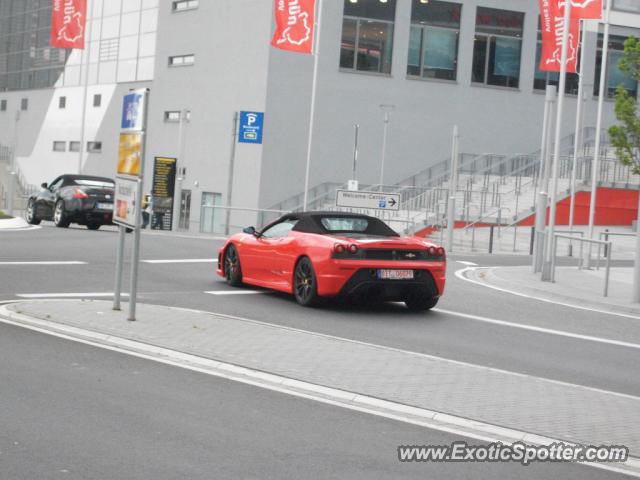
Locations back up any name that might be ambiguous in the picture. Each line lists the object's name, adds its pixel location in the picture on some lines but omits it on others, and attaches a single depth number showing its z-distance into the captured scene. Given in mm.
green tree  23781
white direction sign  30625
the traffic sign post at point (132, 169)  11914
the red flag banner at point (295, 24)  34156
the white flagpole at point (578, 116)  30202
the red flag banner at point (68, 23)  44969
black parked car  30078
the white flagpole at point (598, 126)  27734
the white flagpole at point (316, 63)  36312
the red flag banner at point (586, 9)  24953
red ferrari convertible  14516
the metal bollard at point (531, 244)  32925
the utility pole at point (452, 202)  32125
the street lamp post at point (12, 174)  37562
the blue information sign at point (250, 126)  38562
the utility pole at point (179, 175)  43719
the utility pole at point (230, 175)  37594
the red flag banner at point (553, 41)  30594
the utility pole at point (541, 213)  22672
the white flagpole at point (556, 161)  21328
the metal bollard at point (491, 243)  33344
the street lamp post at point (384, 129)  47375
